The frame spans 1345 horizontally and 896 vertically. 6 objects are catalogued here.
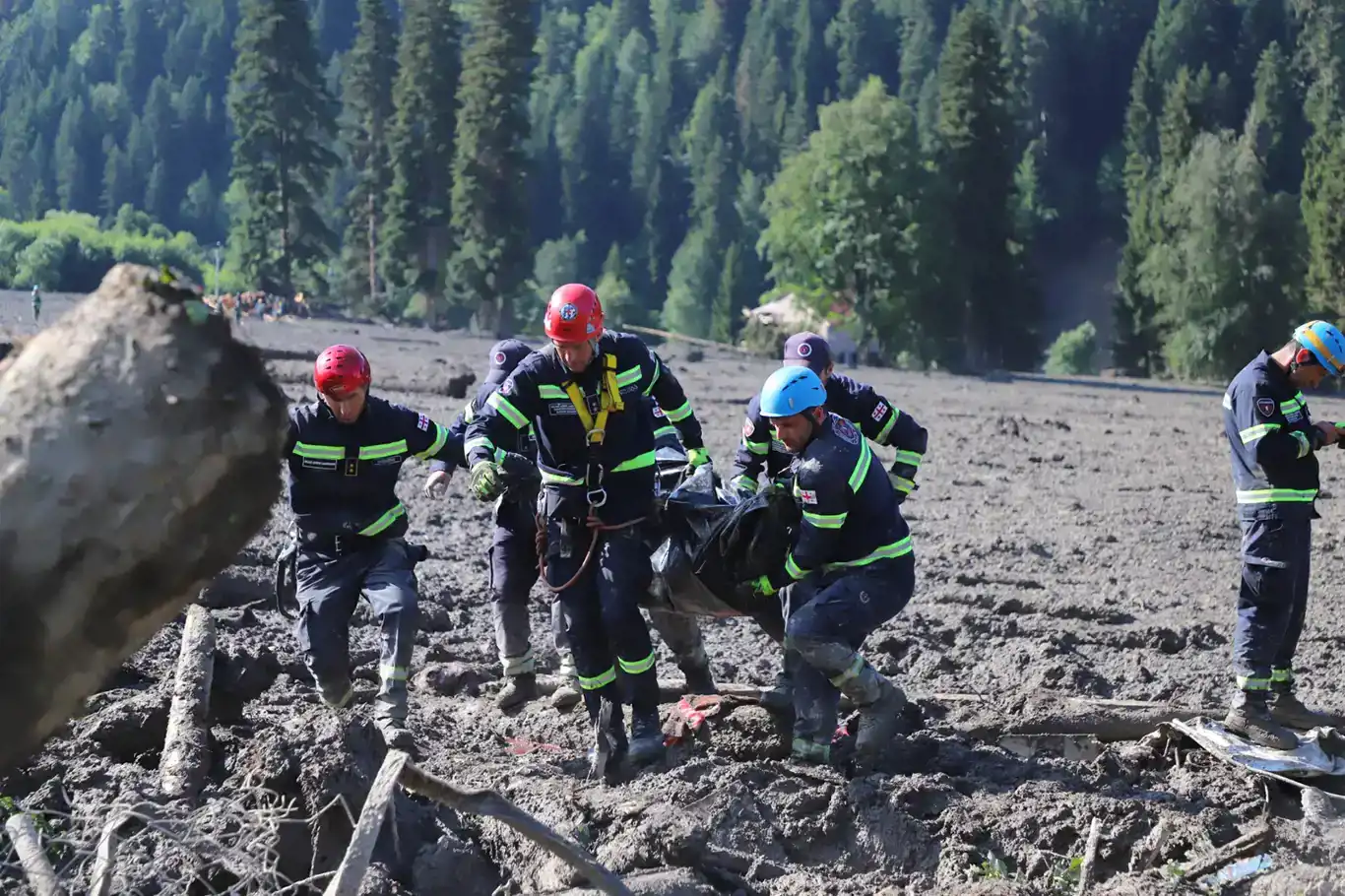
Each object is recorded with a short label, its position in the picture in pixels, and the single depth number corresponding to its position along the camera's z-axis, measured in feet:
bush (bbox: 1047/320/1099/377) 235.40
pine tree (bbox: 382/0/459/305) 200.34
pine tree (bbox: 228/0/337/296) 195.62
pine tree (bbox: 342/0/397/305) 213.87
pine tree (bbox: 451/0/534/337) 190.60
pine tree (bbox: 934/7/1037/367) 180.65
